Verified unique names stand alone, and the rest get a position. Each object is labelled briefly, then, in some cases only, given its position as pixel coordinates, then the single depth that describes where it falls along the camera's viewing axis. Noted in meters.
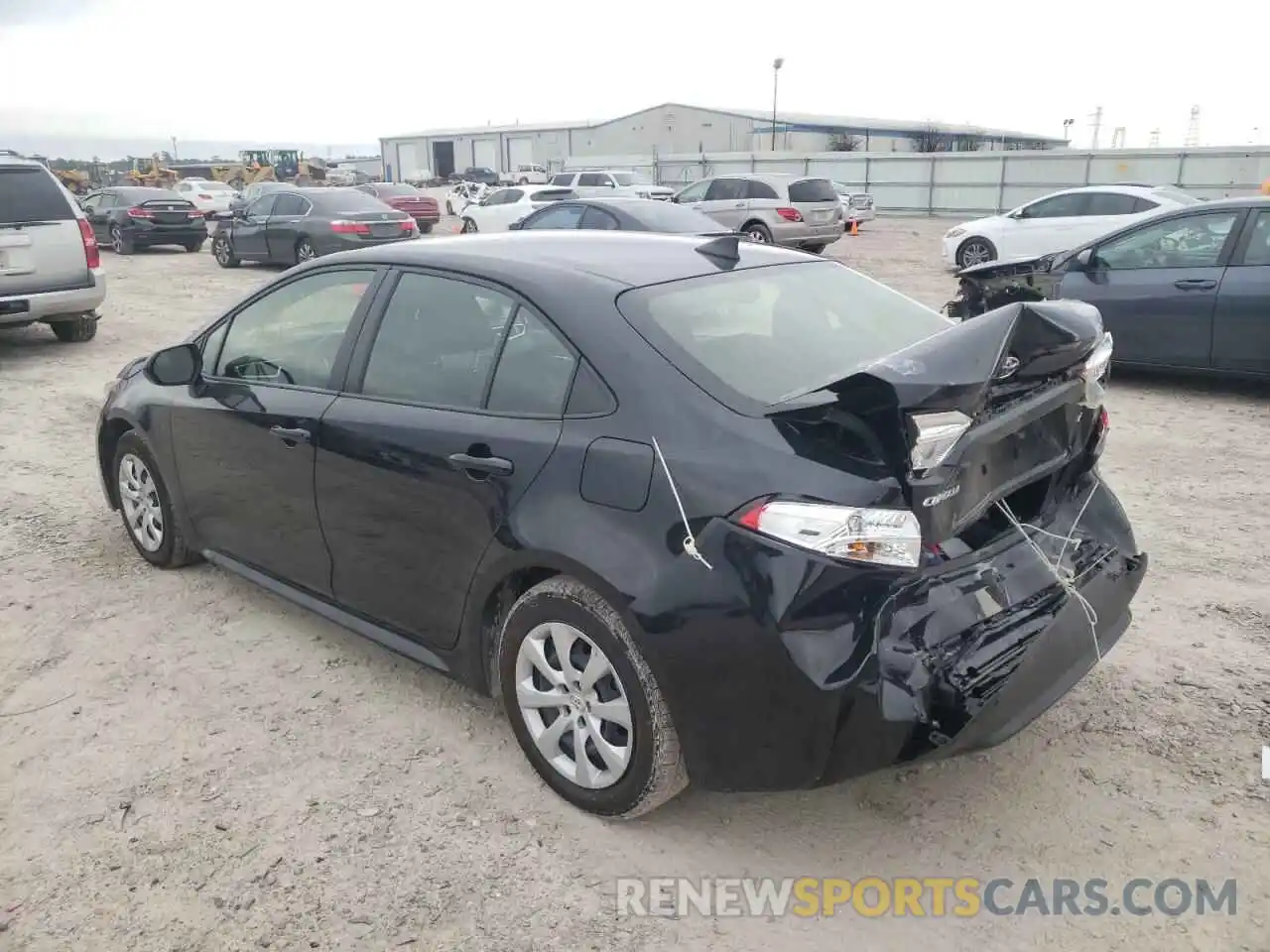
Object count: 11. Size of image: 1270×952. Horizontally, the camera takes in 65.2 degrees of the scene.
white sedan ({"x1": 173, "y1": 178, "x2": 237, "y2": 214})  38.78
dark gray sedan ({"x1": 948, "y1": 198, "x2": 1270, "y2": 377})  7.64
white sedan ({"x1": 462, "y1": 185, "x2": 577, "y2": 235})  21.11
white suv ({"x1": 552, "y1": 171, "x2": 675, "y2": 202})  24.27
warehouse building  66.31
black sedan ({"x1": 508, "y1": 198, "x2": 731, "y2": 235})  12.35
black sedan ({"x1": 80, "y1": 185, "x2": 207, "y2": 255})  21.72
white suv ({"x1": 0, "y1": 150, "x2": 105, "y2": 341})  9.62
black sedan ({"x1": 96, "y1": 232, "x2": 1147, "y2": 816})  2.47
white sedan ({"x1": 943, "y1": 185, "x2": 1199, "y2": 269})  15.64
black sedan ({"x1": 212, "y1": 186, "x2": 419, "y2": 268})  17.05
